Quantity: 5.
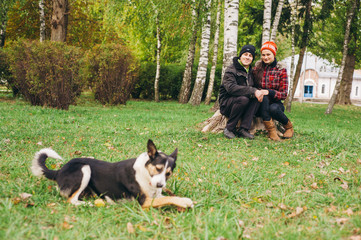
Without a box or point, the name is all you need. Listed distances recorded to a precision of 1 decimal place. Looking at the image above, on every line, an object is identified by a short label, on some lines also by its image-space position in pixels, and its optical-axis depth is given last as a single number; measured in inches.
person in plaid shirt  239.9
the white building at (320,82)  2089.1
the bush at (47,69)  363.9
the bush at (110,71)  506.9
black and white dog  108.2
